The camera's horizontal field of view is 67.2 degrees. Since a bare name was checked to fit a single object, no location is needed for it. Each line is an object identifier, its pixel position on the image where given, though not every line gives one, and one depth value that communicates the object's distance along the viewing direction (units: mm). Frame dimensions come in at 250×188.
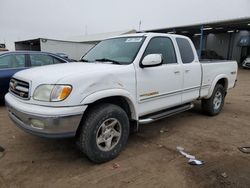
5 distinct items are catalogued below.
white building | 17839
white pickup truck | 2395
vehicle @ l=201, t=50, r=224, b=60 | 21595
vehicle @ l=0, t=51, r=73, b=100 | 5223
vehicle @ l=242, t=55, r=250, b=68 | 17336
